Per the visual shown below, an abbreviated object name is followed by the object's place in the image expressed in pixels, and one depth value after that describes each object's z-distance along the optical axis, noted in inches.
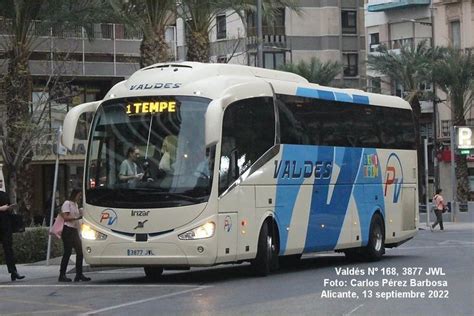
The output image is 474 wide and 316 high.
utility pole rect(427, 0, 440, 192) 2602.9
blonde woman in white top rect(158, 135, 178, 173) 683.4
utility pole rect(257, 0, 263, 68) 1243.2
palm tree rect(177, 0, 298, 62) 1195.9
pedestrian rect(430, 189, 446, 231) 1764.3
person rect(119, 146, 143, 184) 692.7
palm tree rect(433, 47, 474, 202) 2423.7
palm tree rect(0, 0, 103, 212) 1102.4
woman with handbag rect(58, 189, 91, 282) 762.2
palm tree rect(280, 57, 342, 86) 2578.7
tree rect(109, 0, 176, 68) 1120.8
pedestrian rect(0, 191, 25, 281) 773.3
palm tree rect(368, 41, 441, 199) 2490.2
